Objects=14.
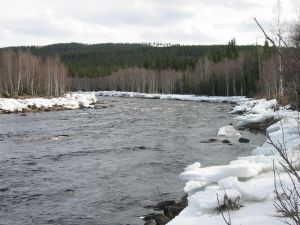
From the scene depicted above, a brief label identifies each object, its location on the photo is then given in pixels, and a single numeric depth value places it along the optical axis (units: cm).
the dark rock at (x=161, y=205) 1057
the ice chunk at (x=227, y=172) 983
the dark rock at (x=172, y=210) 954
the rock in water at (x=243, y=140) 2103
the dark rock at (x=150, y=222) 891
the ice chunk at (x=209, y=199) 780
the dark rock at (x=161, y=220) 905
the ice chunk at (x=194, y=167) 1221
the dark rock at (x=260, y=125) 2634
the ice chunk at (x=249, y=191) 791
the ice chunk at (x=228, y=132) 2305
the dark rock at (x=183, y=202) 1002
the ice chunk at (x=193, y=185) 986
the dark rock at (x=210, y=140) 2134
